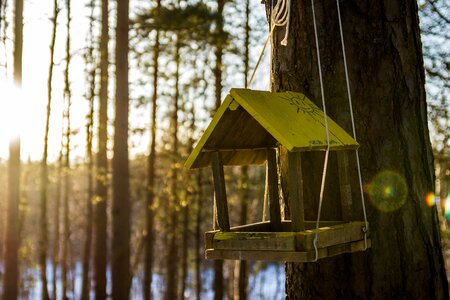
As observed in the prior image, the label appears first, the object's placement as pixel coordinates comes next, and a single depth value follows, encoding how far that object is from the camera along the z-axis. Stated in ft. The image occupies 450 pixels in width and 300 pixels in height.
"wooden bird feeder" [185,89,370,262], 7.84
